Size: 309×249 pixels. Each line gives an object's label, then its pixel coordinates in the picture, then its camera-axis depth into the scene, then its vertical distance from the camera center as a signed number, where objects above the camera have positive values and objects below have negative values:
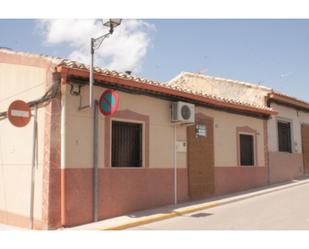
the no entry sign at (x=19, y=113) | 7.97 +0.98
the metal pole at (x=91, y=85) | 8.56 +1.66
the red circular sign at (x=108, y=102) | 8.63 +1.31
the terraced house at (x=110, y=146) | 8.60 +0.36
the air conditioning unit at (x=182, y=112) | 11.16 +1.37
